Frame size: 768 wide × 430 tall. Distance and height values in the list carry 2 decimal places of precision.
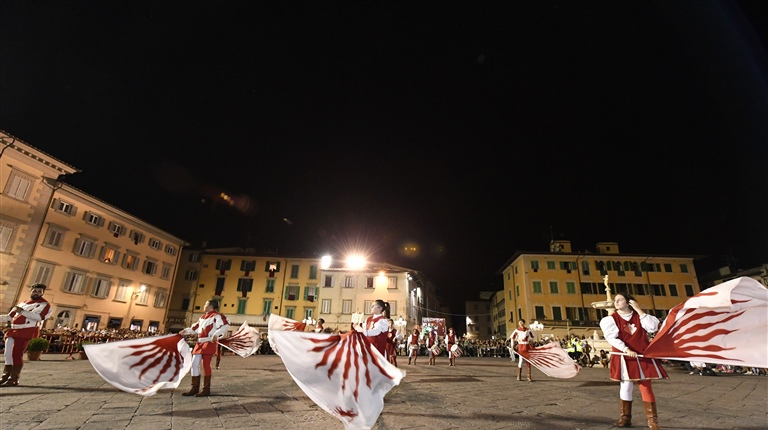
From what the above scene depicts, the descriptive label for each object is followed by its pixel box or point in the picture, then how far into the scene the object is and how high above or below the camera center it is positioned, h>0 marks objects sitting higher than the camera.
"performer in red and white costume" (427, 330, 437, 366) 19.76 -0.33
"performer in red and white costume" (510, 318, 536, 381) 11.43 +0.08
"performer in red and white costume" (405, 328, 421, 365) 20.51 -0.34
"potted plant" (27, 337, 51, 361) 13.48 -0.98
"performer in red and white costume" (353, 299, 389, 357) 6.28 +0.13
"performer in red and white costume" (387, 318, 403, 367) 11.81 -0.26
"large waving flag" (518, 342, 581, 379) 9.45 -0.47
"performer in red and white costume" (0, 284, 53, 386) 7.55 -0.25
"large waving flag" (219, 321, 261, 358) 9.08 -0.27
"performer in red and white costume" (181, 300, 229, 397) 6.95 -0.28
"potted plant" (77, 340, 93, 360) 15.11 -1.17
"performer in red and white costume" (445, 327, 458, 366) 19.33 -0.09
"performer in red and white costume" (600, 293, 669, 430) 5.09 -0.10
